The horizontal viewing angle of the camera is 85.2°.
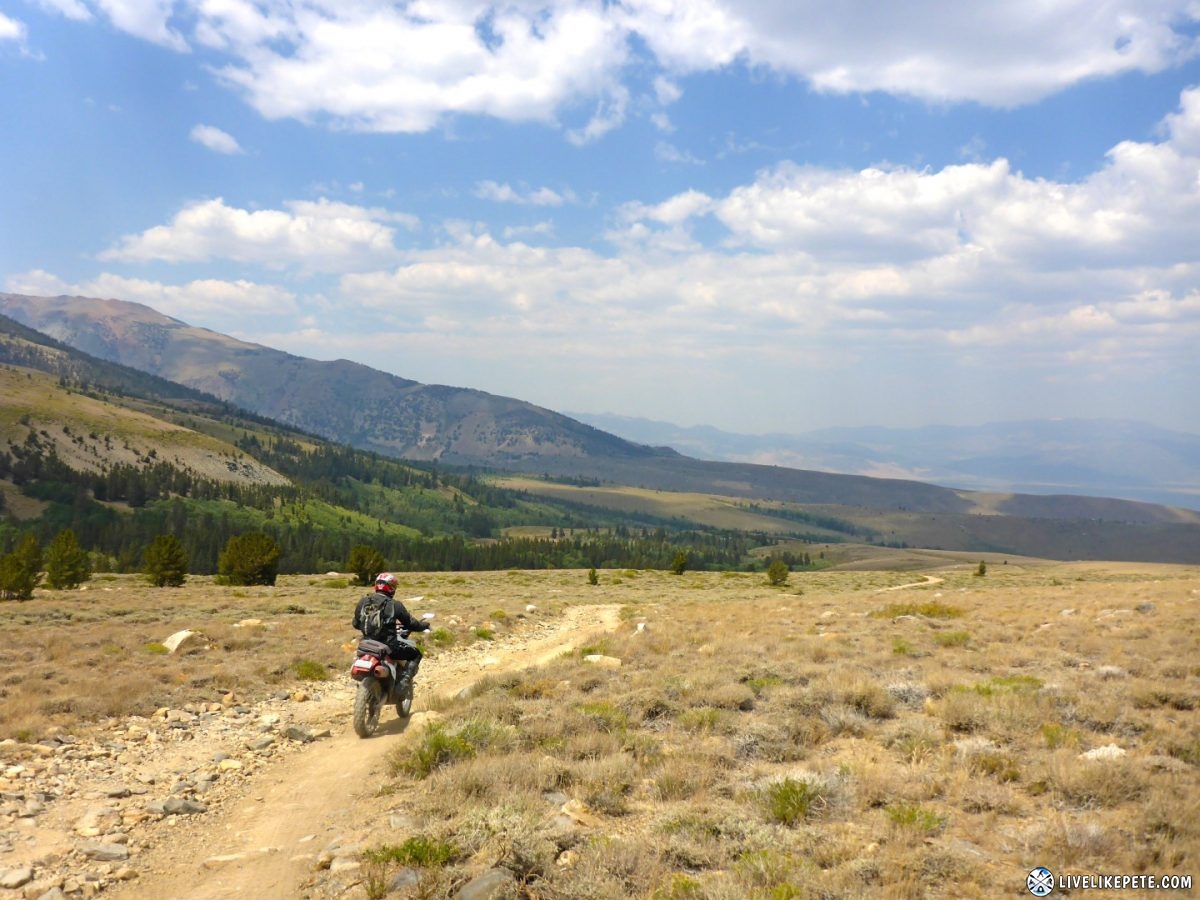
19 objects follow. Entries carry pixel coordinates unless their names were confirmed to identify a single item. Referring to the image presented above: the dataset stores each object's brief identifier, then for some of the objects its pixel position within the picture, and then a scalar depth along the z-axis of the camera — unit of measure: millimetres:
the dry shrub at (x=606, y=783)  8547
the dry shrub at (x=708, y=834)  7016
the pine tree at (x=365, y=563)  65162
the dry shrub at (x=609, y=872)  6383
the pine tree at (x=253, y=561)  60906
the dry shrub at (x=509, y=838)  6895
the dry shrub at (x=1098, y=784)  7945
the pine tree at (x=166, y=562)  59125
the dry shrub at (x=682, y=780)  8859
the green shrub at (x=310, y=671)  17234
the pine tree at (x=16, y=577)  43562
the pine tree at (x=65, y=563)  54281
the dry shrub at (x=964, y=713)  10812
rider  13883
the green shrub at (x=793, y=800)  7930
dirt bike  12906
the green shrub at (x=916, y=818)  7395
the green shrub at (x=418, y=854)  7034
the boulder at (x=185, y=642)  18609
